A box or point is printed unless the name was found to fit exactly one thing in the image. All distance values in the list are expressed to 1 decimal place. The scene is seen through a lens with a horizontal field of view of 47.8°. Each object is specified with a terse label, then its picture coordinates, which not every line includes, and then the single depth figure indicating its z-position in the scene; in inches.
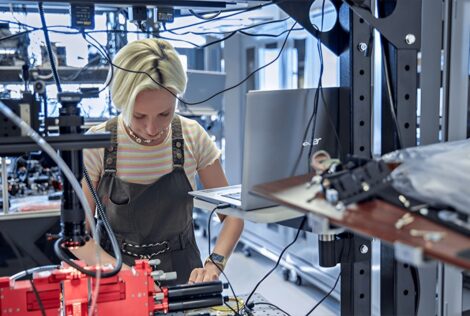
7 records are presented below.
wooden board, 25.0
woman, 59.4
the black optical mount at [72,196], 34.3
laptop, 43.2
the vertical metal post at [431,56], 68.4
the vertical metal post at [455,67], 73.1
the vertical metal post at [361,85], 47.8
